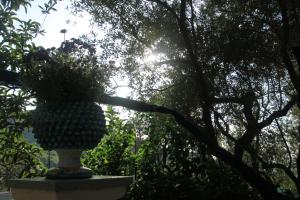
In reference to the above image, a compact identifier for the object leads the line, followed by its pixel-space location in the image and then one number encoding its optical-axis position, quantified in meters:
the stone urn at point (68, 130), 2.44
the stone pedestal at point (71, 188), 2.25
